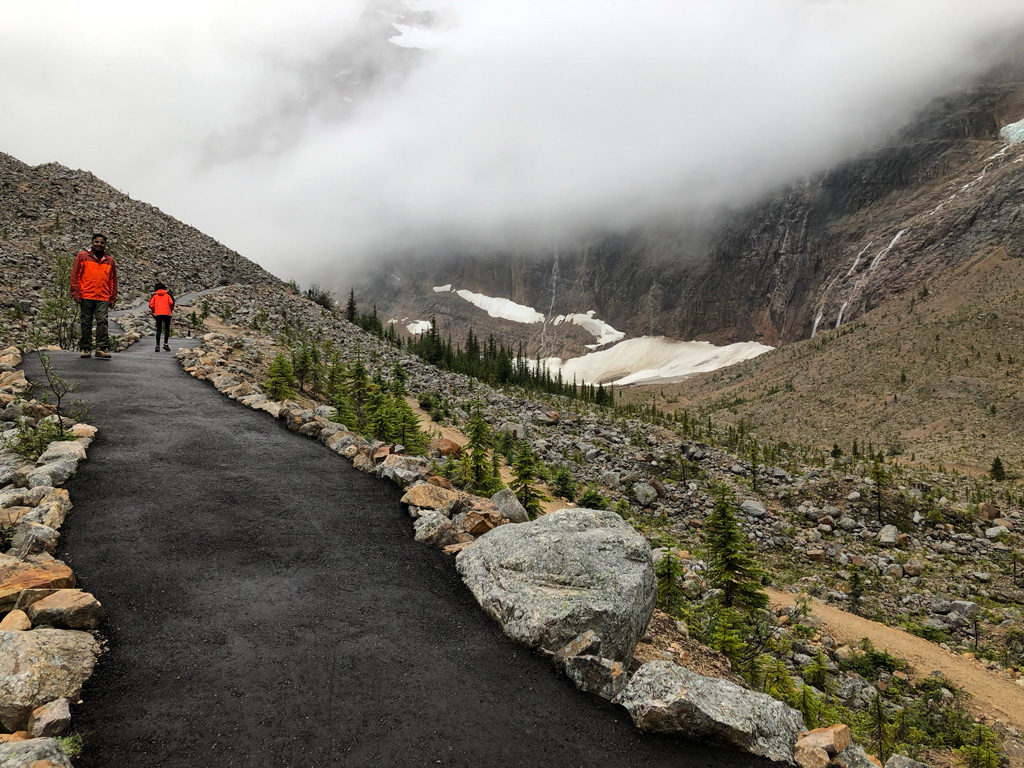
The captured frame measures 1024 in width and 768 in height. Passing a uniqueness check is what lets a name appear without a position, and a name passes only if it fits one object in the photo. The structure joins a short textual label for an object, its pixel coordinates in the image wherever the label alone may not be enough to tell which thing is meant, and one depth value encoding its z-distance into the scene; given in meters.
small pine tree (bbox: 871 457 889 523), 19.53
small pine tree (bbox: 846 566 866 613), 14.45
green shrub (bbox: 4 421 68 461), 7.87
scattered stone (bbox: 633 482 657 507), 21.47
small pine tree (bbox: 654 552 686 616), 10.21
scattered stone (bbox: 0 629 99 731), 3.53
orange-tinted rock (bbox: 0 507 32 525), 5.80
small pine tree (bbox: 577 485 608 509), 16.44
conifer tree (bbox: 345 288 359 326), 64.44
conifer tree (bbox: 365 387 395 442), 13.99
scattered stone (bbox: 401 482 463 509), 8.40
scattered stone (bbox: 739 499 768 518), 20.28
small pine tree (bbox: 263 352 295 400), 15.62
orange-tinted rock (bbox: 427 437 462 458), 15.41
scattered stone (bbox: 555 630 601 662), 5.10
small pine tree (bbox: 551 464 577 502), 19.22
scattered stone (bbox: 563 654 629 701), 4.82
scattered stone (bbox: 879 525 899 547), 17.83
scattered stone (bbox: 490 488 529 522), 9.00
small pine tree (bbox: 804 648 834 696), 10.17
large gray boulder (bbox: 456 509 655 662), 5.38
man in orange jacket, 14.41
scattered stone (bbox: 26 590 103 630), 4.43
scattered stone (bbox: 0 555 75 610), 4.48
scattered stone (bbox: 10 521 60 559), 5.36
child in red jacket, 17.84
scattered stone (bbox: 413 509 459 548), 7.49
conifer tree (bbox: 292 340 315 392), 18.64
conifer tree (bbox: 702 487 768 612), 11.58
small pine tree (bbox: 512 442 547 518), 13.46
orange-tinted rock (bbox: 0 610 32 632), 4.13
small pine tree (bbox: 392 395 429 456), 13.61
